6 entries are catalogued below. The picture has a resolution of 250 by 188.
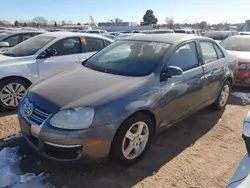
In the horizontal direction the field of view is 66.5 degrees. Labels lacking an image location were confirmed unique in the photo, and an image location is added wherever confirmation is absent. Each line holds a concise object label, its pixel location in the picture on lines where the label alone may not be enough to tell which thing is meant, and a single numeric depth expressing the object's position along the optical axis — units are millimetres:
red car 4586
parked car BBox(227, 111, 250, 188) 1236
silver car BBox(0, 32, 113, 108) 3545
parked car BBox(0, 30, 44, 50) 5843
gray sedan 1962
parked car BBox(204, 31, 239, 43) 10845
